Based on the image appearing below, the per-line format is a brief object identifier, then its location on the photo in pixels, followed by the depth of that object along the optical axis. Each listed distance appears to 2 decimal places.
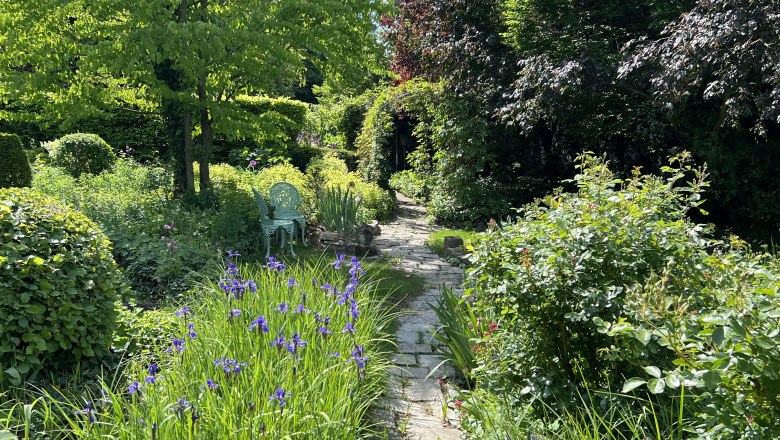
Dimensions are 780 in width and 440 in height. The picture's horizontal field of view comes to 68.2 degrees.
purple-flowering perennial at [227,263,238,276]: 3.50
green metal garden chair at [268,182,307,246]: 7.34
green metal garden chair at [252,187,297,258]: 6.82
